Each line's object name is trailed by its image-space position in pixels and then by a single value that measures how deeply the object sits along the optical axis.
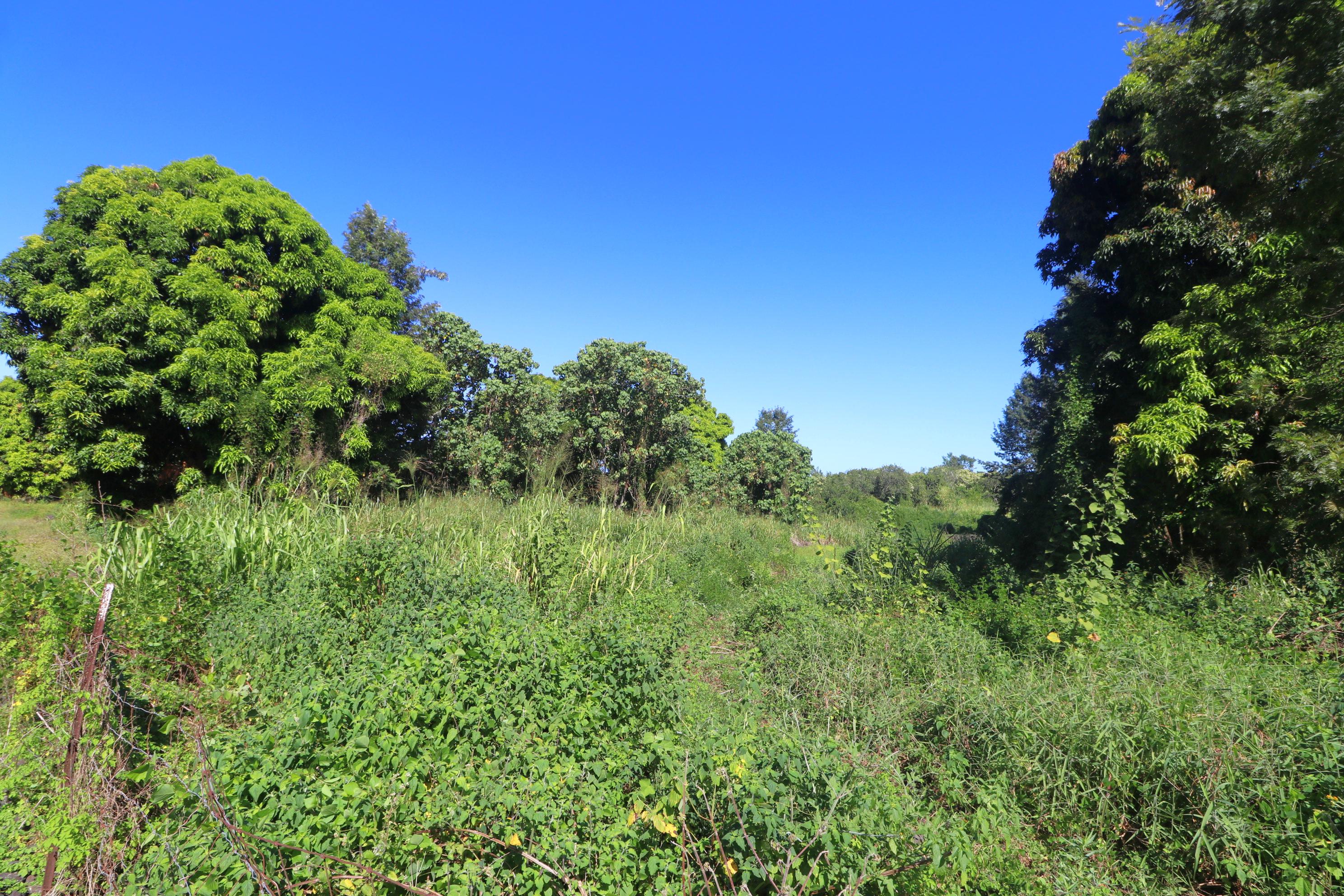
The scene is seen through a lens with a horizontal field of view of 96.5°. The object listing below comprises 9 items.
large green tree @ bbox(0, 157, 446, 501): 11.07
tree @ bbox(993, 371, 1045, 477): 23.05
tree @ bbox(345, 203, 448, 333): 23.62
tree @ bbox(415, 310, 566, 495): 14.27
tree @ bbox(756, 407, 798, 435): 38.09
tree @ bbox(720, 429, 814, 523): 18.75
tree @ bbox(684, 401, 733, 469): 26.20
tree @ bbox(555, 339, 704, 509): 14.62
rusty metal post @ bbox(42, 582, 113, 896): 2.41
